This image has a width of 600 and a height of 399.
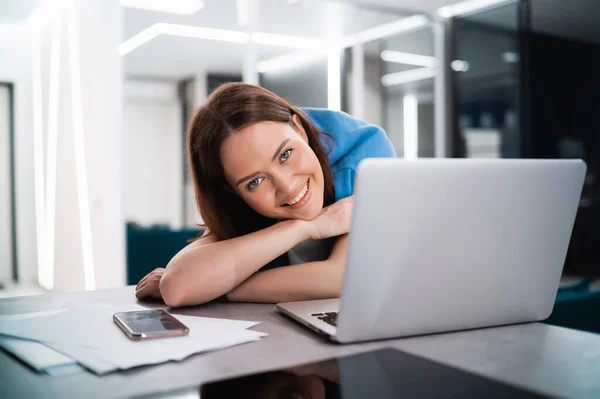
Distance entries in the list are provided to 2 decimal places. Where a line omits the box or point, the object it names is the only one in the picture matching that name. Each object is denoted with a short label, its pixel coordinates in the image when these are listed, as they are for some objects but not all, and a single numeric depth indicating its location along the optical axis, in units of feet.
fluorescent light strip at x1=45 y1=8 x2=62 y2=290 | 16.79
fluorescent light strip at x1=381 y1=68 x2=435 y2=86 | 20.38
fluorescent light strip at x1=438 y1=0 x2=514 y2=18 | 18.67
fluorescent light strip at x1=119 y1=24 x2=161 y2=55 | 15.14
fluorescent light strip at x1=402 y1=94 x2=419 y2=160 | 20.35
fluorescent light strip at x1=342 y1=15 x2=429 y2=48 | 19.35
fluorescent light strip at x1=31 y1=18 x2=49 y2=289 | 18.97
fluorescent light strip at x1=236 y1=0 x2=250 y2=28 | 16.25
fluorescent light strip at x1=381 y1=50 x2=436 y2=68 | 20.25
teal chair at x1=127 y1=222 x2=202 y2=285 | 8.14
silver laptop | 2.53
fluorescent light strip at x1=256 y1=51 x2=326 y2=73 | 16.76
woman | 3.82
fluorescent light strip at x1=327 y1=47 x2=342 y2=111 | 18.99
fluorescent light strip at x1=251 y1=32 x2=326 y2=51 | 17.16
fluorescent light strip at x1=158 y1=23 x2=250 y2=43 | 17.15
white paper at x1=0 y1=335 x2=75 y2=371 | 2.43
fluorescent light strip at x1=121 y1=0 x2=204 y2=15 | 15.17
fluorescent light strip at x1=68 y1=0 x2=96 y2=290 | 14.25
